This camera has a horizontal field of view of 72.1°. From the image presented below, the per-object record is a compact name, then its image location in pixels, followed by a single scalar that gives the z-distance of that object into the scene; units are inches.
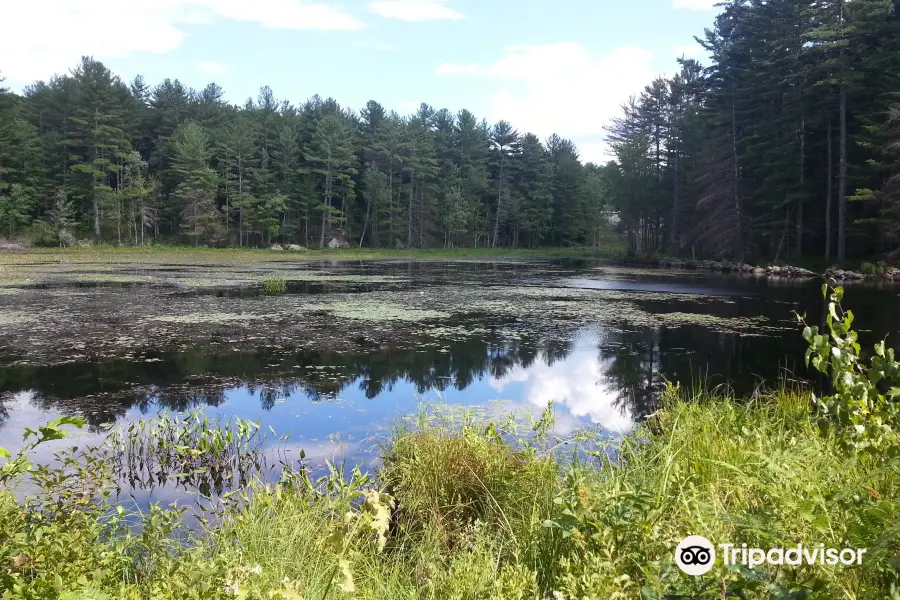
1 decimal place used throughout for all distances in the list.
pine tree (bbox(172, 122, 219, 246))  2107.5
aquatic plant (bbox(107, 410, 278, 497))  222.7
